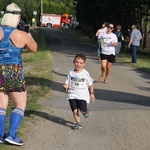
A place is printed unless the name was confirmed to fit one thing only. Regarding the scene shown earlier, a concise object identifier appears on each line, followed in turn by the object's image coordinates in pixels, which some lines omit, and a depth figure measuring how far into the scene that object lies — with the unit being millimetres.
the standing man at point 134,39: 19109
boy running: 6547
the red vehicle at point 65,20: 101562
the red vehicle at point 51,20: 96375
